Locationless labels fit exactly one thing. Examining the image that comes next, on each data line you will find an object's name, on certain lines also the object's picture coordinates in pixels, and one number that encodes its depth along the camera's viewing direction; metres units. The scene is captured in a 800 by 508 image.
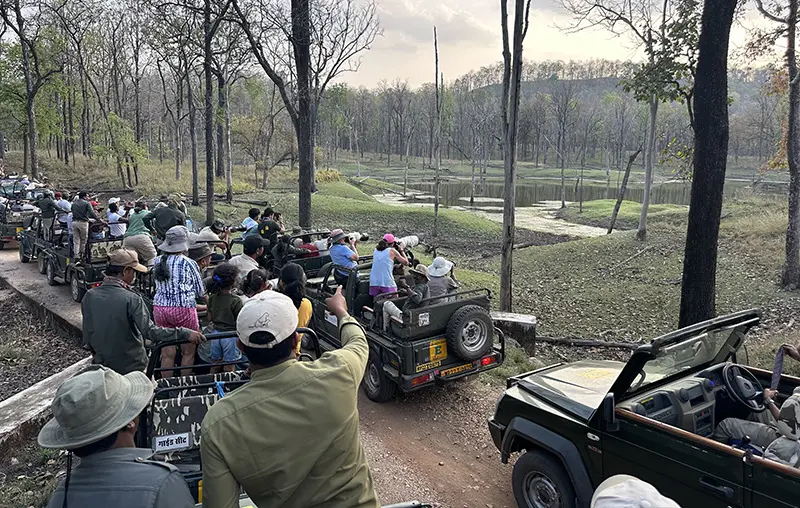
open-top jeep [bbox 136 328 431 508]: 3.52
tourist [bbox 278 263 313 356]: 4.89
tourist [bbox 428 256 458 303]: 7.62
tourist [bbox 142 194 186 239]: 10.59
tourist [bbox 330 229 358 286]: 8.52
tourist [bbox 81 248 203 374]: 4.81
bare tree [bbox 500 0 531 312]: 11.43
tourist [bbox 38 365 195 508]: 2.07
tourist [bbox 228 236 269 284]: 6.96
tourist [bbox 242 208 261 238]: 11.51
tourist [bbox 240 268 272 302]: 5.24
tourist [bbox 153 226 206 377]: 5.62
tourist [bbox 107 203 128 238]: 12.37
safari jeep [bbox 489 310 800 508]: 3.52
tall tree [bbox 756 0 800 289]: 13.42
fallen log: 10.58
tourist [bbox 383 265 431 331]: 6.90
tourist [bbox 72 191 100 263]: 10.95
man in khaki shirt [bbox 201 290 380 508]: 2.20
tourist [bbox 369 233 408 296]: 7.63
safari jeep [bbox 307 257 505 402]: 6.78
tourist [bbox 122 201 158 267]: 8.21
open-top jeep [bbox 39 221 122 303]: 10.09
